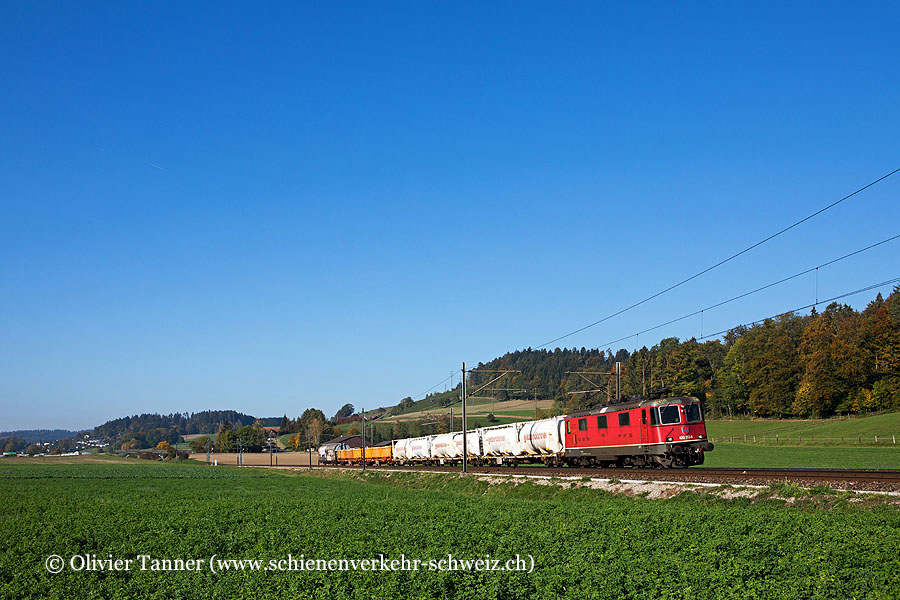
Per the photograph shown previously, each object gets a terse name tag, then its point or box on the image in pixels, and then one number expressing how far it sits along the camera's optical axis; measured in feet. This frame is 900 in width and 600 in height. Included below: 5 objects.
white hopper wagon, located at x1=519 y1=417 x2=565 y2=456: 168.55
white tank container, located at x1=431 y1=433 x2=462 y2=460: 228.22
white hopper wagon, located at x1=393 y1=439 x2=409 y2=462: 278.46
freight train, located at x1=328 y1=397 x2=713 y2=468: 125.39
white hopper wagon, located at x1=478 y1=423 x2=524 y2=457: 193.85
